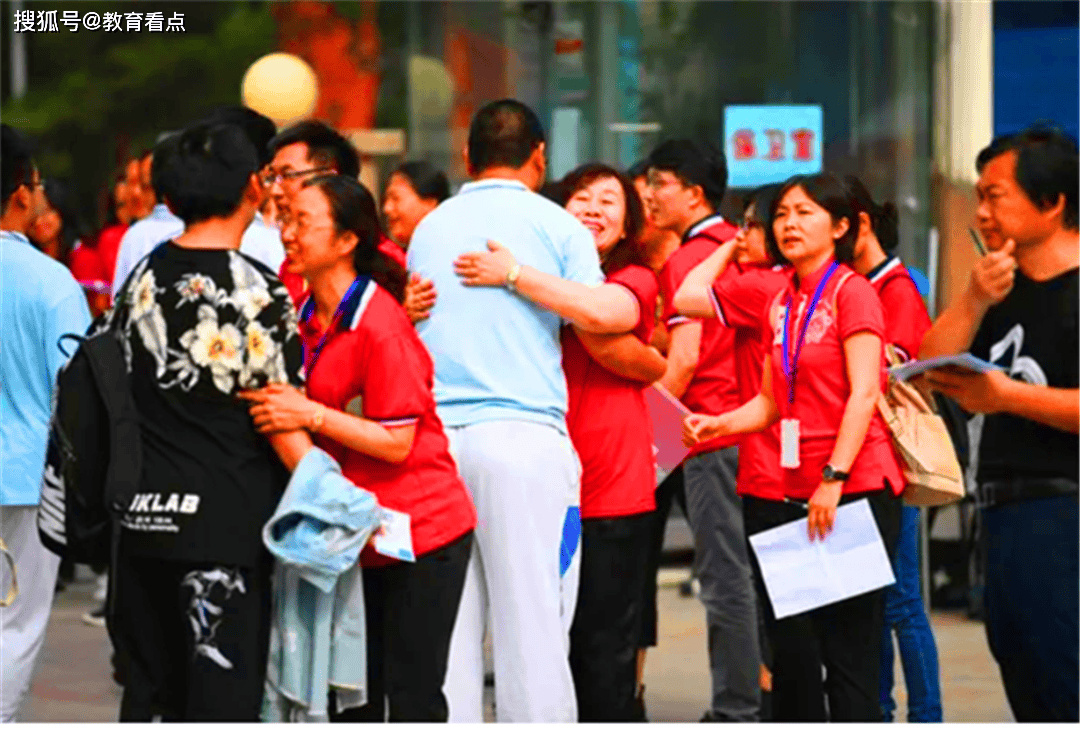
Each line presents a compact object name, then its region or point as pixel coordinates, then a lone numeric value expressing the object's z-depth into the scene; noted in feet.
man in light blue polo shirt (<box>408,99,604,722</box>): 35.25
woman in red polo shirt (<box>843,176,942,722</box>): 39.40
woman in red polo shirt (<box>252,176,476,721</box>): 31.76
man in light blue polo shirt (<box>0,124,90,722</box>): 37.22
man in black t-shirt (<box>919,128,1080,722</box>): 30.04
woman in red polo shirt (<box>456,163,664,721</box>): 38.25
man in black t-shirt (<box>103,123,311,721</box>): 29.06
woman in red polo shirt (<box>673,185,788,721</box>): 36.98
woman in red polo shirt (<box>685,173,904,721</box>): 35.10
